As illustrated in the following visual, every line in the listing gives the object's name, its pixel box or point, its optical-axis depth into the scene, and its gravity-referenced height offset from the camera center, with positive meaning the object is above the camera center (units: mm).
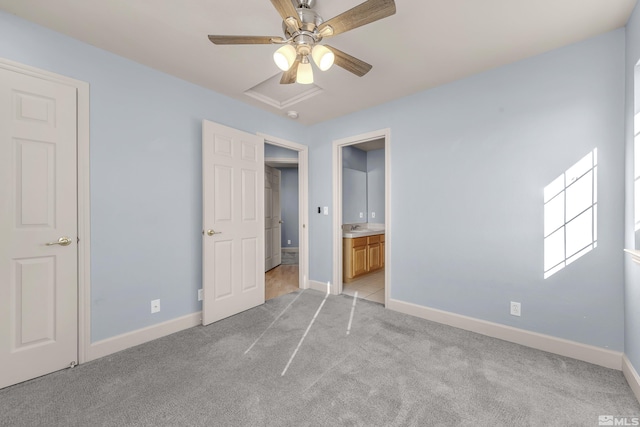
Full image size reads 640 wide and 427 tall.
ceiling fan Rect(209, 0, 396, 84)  1406 +1104
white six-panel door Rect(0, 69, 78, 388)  1803 -71
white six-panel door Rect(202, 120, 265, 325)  2787 -58
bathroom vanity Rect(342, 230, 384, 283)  4277 -663
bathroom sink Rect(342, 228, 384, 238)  4277 -313
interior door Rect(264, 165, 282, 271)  5449 -91
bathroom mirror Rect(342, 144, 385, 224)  5070 +649
